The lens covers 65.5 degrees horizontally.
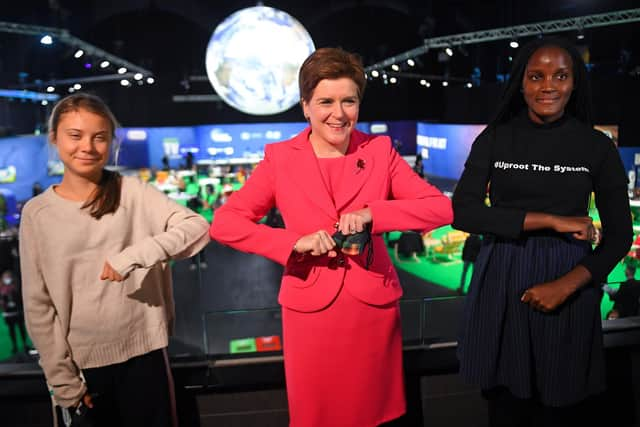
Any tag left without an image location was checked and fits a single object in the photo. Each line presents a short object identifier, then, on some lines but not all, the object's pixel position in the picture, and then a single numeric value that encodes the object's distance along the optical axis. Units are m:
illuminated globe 8.79
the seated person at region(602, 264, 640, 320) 2.55
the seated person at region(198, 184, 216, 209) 11.18
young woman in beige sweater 1.53
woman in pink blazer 1.46
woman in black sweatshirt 1.43
